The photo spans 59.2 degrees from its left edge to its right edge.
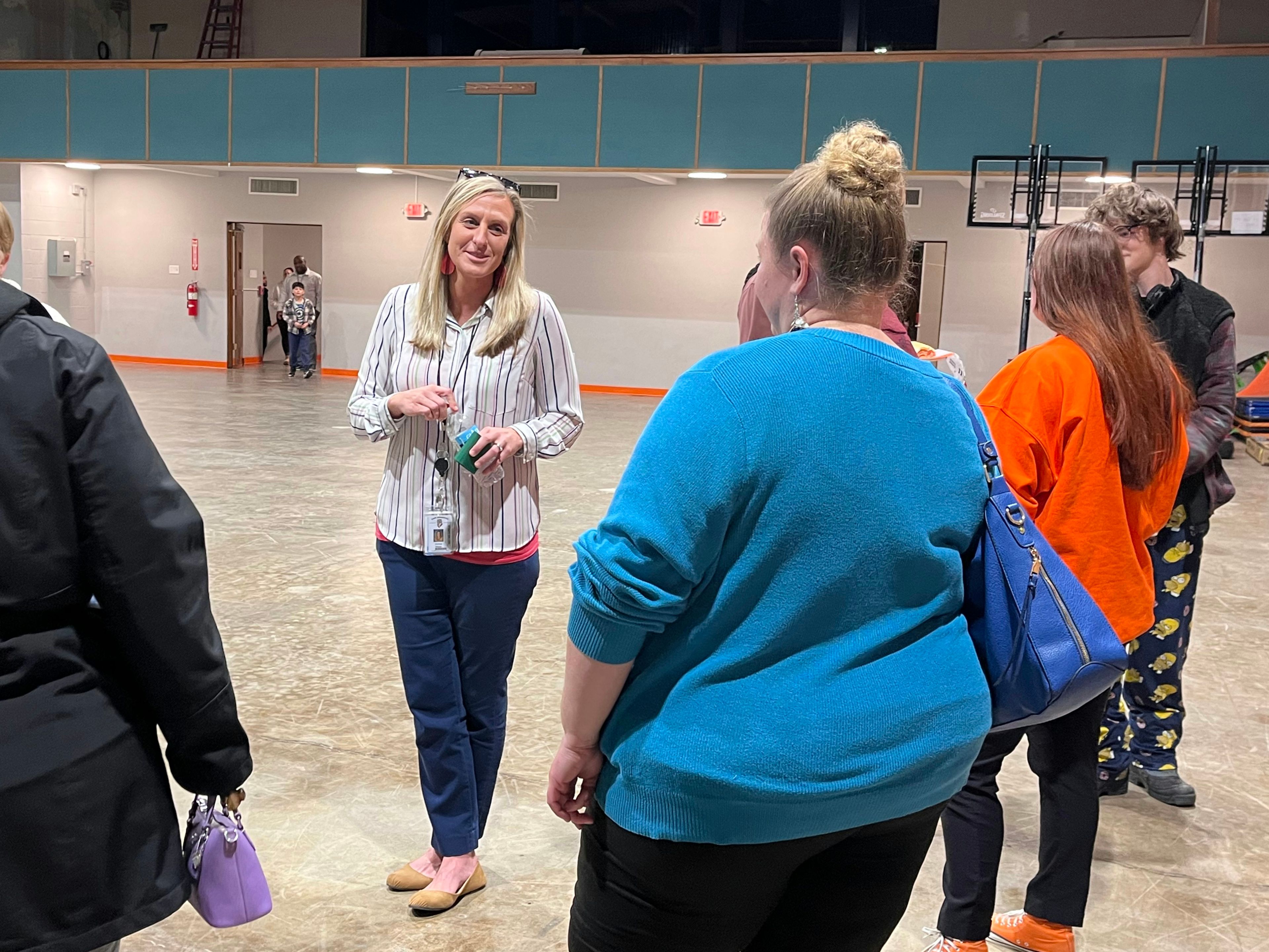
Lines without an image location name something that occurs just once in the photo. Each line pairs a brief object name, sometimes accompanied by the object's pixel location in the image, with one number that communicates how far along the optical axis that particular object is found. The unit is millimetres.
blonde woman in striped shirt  2586
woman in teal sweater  1251
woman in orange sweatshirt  2248
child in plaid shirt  17000
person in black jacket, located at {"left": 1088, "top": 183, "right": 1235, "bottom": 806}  2887
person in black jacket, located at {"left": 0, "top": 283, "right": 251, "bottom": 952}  1289
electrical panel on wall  17500
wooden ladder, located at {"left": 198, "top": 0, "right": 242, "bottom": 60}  18594
